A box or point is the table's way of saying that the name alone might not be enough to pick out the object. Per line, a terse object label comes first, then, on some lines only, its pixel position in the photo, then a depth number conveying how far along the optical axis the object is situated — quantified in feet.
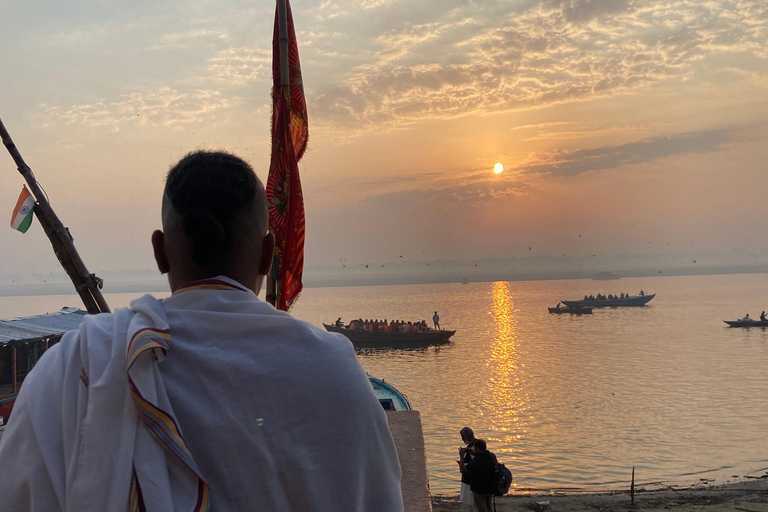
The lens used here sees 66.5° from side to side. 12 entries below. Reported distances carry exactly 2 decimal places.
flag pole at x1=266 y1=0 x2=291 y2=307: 11.64
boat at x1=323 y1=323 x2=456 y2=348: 155.84
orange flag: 11.78
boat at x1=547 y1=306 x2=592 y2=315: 270.05
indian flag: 12.23
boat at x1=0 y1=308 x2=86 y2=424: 60.49
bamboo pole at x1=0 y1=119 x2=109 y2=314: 12.16
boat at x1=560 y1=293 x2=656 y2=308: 288.08
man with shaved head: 3.64
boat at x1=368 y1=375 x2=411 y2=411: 53.06
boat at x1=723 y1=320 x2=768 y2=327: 183.88
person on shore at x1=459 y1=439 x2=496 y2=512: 27.02
